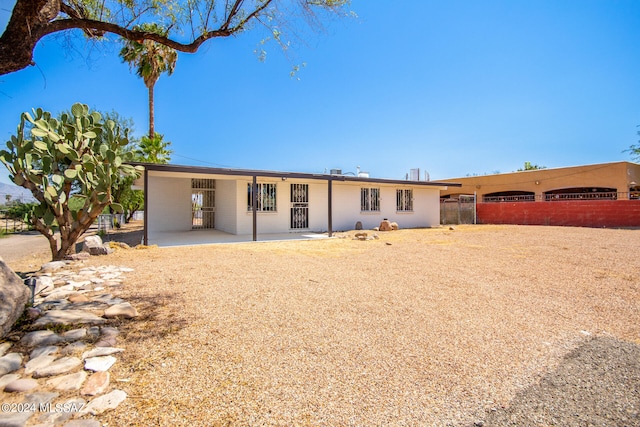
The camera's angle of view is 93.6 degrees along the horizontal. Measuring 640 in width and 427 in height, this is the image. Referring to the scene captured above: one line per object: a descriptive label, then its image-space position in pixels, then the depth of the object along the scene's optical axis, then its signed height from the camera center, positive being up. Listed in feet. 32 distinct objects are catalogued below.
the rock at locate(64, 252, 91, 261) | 22.45 -3.05
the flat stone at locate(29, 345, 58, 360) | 8.58 -3.92
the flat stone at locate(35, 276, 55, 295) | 14.67 -3.52
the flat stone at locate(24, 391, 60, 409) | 6.59 -4.05
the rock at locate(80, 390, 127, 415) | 6.38 -4.13
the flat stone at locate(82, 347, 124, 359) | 8.71 -4.01
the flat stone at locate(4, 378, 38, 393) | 7.01 -4.02
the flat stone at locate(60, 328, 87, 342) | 9.62 -3.87
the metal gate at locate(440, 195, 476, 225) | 69.10 +0.12
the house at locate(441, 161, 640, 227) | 54.54 +5.40
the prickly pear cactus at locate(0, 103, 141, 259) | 20.54 +3.57
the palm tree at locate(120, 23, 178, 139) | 59.90 +30.85
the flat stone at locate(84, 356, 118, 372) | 8.02 -4.05
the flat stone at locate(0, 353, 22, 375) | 7.77 -3.89
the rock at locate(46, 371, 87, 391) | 7.16 -4.05
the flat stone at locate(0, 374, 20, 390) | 7.23 -4.02
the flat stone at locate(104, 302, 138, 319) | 11.80 -3.81
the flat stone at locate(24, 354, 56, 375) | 7.88 -3.98
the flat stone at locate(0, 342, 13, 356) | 8.55 -3.80
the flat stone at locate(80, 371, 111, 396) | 7.02 -4.09
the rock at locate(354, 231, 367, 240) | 38.52 -2.93
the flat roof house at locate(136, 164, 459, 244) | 43.11 +2.04
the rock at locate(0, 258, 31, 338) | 9.45 -2.75
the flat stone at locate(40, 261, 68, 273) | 19.16 -3.25
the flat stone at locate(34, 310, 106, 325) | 10.69 -3.75
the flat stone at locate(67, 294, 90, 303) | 13.46 -3.73
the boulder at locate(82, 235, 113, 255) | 24.95 -2.57
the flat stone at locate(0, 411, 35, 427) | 5.80 -4.00
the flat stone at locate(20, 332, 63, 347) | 9.22 -3.82
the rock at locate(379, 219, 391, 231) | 51.08 -2.04
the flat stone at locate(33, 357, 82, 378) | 7.72 -4.01
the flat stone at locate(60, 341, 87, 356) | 8.78 -3.95
